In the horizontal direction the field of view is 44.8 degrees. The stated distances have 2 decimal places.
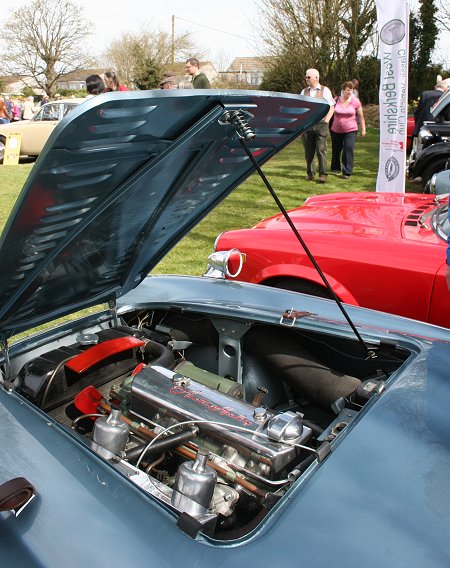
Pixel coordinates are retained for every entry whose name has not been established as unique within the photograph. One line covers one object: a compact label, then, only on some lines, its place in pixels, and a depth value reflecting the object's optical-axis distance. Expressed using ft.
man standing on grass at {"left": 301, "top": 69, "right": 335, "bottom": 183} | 28.48
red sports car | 9.87
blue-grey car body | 3.85
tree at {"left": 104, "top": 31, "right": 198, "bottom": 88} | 109.91
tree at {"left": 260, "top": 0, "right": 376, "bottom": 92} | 62.03
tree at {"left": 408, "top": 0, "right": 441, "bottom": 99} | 69.15
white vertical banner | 22.01
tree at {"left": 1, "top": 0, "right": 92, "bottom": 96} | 109.19
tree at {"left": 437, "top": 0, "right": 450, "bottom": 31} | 64.45
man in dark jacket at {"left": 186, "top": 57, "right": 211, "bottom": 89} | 27.22
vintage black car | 26.18
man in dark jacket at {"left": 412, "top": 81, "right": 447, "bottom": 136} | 32.68
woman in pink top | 30.99
